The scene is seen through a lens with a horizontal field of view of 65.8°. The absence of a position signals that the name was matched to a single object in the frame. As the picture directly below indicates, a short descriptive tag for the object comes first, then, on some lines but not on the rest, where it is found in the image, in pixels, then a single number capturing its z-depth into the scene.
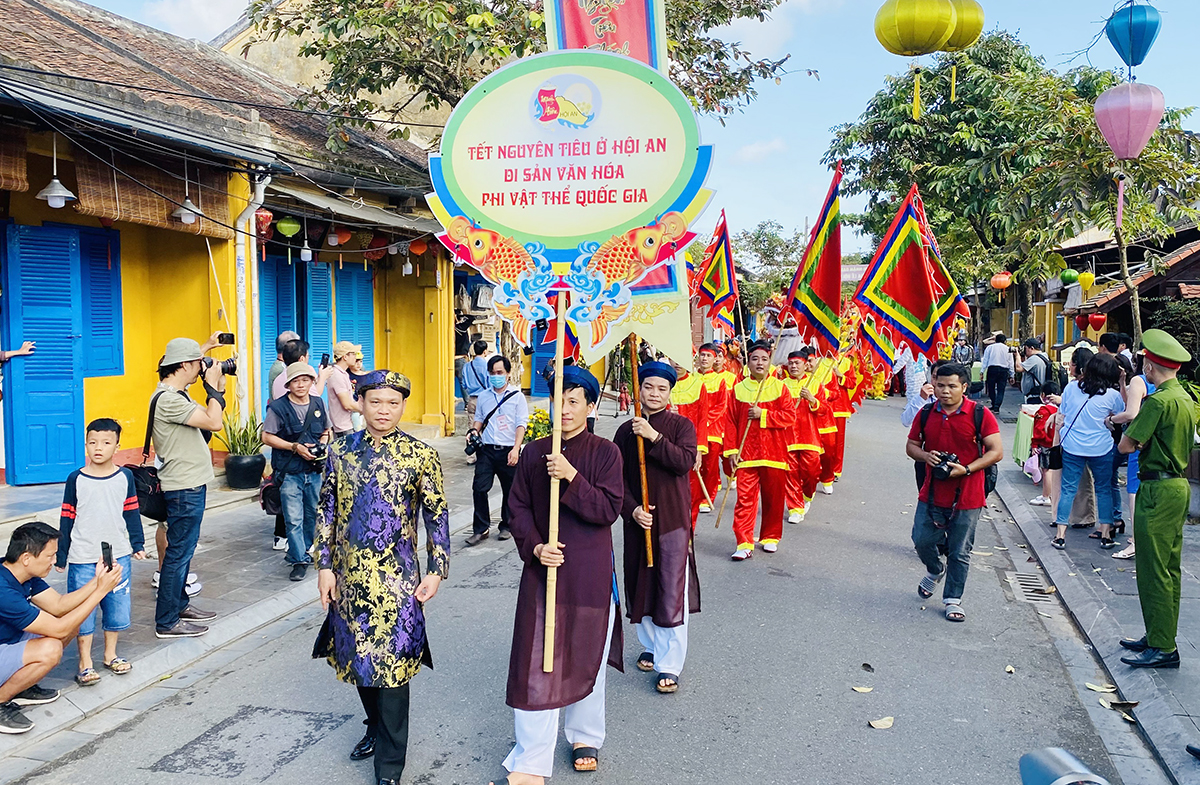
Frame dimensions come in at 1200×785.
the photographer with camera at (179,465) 5.46
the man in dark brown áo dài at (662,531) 4.89
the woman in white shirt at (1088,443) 8.12
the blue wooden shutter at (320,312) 12.92
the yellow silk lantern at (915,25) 6.47
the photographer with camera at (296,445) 6.77
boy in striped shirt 4.79
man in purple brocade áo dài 3.75
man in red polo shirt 6.15
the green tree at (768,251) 40.03
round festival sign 4.17
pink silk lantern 7.17
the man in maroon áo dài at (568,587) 3.76
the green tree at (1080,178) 9.47
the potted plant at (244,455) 9.33
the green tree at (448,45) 11.12
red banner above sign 5.32
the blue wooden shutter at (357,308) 13.64
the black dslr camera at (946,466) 6.15
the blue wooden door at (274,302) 12.18
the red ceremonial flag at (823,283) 7.11
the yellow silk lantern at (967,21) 6.55
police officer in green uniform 5.12
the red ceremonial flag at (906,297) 8.01
